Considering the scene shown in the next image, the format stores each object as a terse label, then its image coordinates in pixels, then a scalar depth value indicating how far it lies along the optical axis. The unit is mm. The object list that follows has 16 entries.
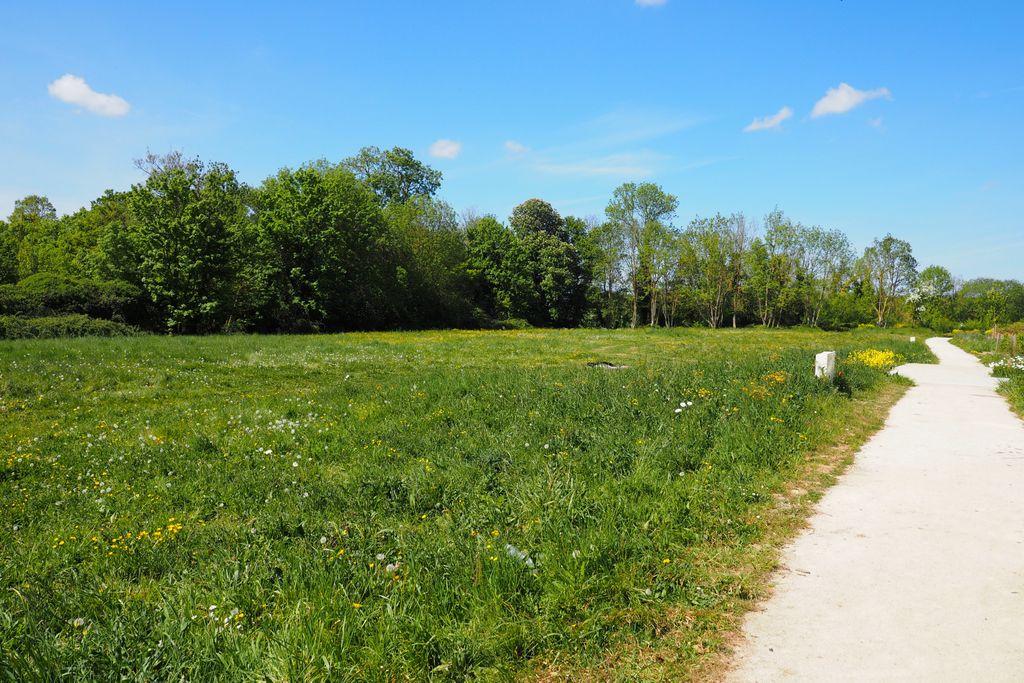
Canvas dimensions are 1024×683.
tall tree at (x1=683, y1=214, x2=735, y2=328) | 64125
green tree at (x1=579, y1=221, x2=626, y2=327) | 62406
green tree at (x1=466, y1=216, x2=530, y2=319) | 57562
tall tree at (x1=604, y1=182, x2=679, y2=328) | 62719
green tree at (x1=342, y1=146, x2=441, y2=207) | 68000
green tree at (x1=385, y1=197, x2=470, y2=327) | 51188
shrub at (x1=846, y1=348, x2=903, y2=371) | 17719
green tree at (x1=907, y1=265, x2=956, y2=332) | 66938
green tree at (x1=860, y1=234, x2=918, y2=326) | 71688
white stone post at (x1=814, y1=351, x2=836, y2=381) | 12133
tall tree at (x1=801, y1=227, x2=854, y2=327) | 68188
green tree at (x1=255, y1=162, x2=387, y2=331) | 41094
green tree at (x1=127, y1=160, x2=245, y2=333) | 33969
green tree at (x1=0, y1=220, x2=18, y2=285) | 36406
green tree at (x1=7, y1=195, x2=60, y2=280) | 44375
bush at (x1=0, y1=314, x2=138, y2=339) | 23266
